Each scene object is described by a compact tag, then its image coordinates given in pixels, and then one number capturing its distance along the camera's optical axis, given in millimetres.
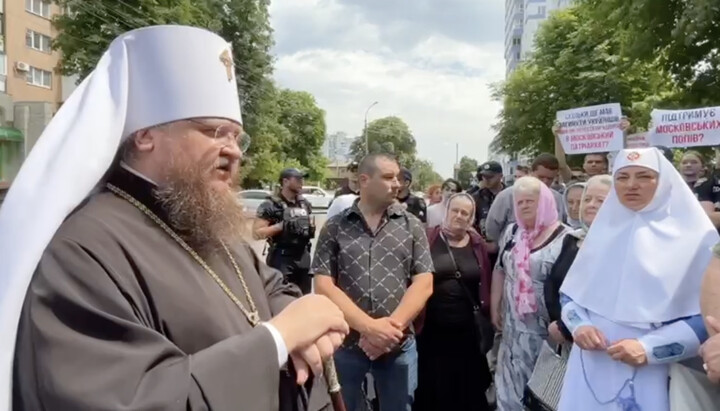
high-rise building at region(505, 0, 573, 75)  95375
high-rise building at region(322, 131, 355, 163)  120100
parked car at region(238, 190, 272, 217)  30453
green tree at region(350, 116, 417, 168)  95188
